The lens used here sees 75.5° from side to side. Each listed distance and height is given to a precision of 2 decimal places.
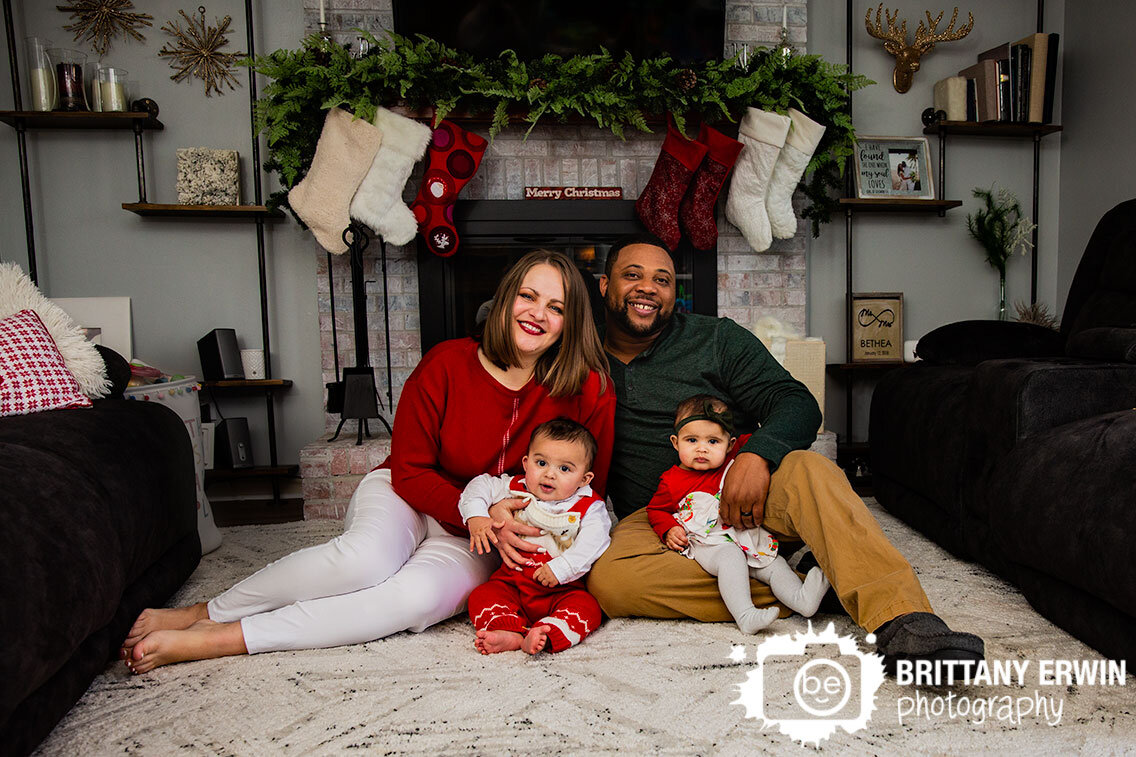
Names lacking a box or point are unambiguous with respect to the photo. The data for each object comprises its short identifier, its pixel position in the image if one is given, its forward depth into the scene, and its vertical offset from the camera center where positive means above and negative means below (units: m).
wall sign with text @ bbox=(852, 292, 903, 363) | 3.18 -0.18
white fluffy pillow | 1.75 -0.06
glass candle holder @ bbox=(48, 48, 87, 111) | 2.72 +0.84
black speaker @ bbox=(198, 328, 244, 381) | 2.88 -0.21
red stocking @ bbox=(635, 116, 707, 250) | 2.81 +0.41
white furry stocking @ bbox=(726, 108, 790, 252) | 2.78 +0.44
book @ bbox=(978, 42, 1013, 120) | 3.06 +0.82
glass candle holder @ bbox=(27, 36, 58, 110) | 2.70 +0.84
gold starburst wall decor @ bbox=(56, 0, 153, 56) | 2.88 +1.11
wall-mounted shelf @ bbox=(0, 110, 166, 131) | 2.72 +0.71
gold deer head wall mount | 3.10 +1.03
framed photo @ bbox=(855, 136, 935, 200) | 3.12 +0.50
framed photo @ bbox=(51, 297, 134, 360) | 2.90 -0.05
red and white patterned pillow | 1.61 -0.14
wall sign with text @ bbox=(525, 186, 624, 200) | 2.95 +0.40
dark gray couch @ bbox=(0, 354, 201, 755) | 1.04 -0.41
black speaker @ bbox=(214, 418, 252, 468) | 2.90 -0.56
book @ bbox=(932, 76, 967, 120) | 3.12 +0.79
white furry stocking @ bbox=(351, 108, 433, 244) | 2.69 +0.44
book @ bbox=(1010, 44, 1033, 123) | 3.04 +0.84
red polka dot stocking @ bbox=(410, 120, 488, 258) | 2.77 +0.45
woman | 1.41 -0.40
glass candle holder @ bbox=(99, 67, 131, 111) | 2.77 +0.80
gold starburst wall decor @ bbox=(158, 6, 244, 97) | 2.93 +1.00
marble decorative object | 2.84 +0.49
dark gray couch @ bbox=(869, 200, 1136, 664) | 1.30 -0.37
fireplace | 2.92 +0.17
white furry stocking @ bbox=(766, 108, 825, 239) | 2.79 +0.46
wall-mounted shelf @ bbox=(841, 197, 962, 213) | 3.02 +0.33
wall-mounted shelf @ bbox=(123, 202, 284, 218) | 2.77 +0.36
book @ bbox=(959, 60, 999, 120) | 3.06 +0.81
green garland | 2.62 +0.75
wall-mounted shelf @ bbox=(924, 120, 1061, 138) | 3.09 +0.65
